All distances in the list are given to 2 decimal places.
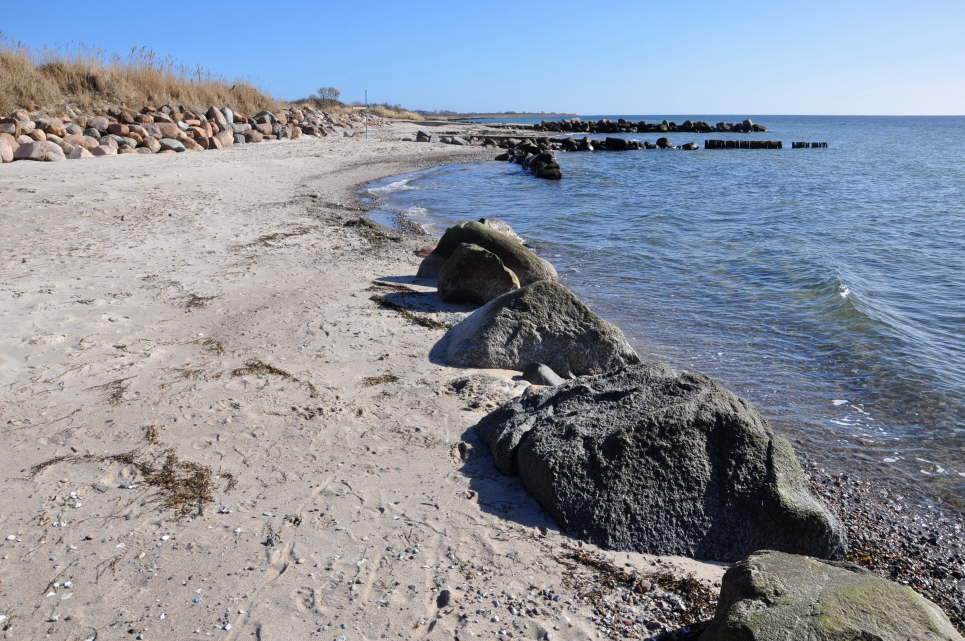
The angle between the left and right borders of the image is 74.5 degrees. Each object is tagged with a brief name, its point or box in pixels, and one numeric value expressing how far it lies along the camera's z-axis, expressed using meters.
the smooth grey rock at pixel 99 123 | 18.45
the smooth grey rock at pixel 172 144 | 18.64
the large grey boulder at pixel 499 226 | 11.36
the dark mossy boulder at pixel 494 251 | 8.29
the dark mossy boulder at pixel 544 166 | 25.36
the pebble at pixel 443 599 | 2.90
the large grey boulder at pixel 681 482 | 3.55
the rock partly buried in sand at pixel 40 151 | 14.42
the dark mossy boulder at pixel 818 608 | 2.32
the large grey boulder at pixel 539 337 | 5.71
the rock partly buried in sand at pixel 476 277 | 7.49
